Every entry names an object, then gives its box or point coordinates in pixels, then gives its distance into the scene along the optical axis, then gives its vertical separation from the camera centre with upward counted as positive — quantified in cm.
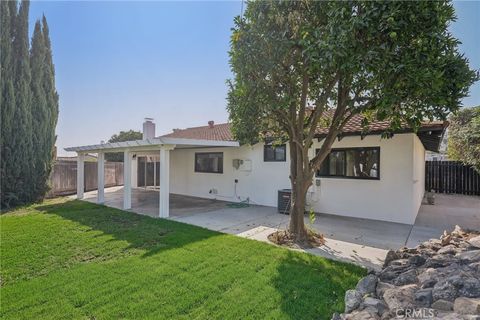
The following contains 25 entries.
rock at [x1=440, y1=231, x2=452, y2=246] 473 -150
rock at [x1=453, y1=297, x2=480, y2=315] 234 -136
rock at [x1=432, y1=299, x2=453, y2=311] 254 -144
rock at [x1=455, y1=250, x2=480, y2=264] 348 -134
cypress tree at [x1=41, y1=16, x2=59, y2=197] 1253 +290
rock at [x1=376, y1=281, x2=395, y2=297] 322 -164
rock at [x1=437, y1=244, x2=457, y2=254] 408 -144
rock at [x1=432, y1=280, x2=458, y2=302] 267 -139
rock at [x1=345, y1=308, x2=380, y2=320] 269 -166
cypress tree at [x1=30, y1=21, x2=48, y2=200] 1202 +230
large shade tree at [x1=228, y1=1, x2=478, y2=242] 430 +183
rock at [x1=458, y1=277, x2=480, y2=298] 261 -132
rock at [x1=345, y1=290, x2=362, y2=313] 313 -176
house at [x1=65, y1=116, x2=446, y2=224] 837 -40
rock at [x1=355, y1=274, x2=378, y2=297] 338 -170
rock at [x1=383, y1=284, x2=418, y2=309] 276 -154
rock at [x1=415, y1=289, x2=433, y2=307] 269 -147
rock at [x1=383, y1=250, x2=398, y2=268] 432 -164
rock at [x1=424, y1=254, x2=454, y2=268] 357 -143
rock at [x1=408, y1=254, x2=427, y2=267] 385 -151
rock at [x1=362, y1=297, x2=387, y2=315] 280 -163
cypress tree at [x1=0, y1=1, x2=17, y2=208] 1080 +232
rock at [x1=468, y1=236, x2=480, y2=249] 409 -133
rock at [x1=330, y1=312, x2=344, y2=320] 300 -186
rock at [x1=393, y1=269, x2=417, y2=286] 334 -155
